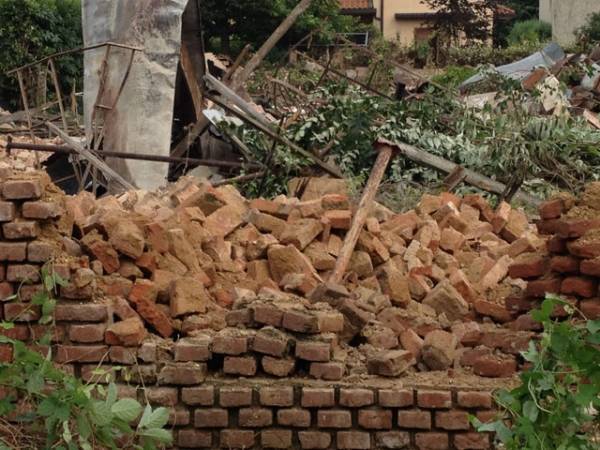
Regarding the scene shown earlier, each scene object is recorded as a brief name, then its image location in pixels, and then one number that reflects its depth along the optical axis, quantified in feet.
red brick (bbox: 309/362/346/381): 18.66
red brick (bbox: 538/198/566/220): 20.34
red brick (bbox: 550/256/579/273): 19.72
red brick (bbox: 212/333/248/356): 18.54
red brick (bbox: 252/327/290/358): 18.44
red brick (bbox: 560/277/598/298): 19.54
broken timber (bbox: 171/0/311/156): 39.06
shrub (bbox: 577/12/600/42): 99.73
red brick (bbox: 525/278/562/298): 19.97
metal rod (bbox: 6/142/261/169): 31.45
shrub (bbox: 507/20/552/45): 120.37
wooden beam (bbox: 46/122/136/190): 31.91
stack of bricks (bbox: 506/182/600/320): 19.39
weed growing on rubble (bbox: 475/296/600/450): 13.61
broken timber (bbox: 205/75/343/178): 33.68
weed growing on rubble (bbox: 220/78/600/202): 35.47
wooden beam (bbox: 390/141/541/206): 35.17
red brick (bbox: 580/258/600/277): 19.22
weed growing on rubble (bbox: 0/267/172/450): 15.20
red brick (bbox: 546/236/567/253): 20.01
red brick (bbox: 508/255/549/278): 20.68
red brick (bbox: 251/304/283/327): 18.67
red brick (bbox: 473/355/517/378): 19.07
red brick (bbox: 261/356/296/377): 18.51
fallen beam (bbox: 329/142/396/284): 22.71
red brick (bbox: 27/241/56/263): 18.72
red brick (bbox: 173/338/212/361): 18.67
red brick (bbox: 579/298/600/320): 19.17
